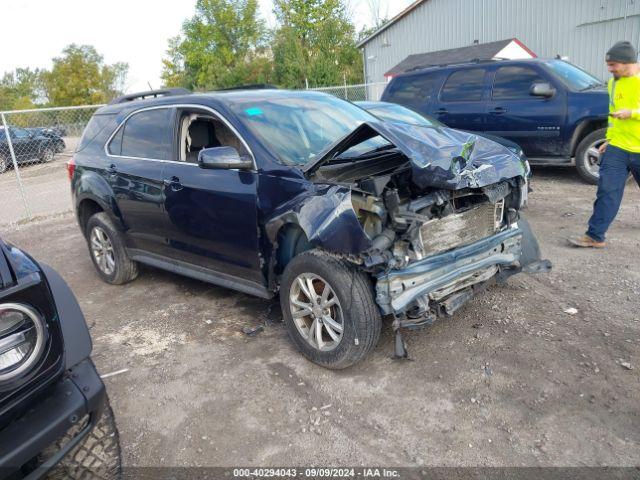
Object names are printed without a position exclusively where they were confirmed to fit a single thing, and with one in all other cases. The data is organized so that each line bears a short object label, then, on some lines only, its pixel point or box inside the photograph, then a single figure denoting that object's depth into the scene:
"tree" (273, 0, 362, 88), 38.09
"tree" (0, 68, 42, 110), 43.03
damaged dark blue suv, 3.18
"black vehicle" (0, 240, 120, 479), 1.88
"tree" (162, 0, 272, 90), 49.56
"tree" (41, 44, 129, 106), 39.97
